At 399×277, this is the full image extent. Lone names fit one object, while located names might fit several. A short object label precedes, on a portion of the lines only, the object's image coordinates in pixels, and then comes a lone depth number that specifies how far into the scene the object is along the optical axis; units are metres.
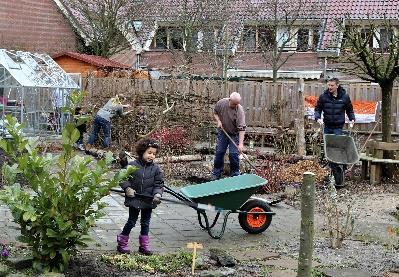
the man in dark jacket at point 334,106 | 12.31
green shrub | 5.59
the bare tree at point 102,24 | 28.69
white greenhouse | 16.75
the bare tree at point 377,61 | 12.20
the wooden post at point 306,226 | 4.73
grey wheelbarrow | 11.77
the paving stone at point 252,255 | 6.94
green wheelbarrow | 7.48
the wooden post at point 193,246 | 6.05
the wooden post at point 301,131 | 15.21
